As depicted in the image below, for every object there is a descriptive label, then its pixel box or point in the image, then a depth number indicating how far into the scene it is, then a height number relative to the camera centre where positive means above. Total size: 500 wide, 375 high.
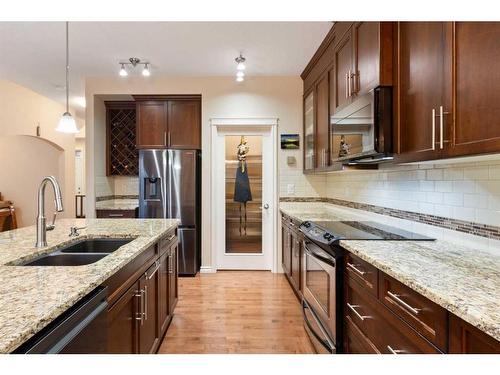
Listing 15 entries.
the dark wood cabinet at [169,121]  4.23 +0.91
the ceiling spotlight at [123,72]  3.65 +1.36
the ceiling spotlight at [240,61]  3.53 +1.46
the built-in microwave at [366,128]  1.86 +0.40
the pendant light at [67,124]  2.89 +0.60
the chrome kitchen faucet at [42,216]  1.71 -0.16
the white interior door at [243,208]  4.35 -0.29
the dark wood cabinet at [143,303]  1.44 -0.67
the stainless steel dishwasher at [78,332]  0.82 -0.44
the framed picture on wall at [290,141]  4.21 +0.63
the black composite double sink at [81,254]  1.69 -0.39
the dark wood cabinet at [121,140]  4.68 +0.73
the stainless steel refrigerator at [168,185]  4.14 +0.04
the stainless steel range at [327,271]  1.93 -0.59
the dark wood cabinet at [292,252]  3.09 -0.74
